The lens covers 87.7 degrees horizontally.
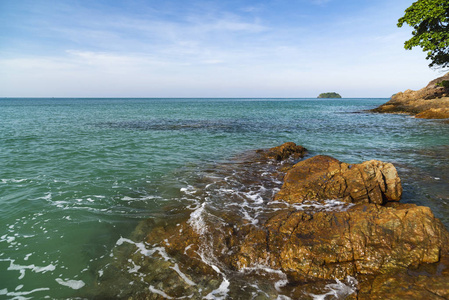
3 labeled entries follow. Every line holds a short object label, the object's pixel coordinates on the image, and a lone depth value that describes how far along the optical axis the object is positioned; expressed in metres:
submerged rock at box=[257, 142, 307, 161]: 15.40
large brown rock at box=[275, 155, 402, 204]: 8.44
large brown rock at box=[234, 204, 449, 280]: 5.49
